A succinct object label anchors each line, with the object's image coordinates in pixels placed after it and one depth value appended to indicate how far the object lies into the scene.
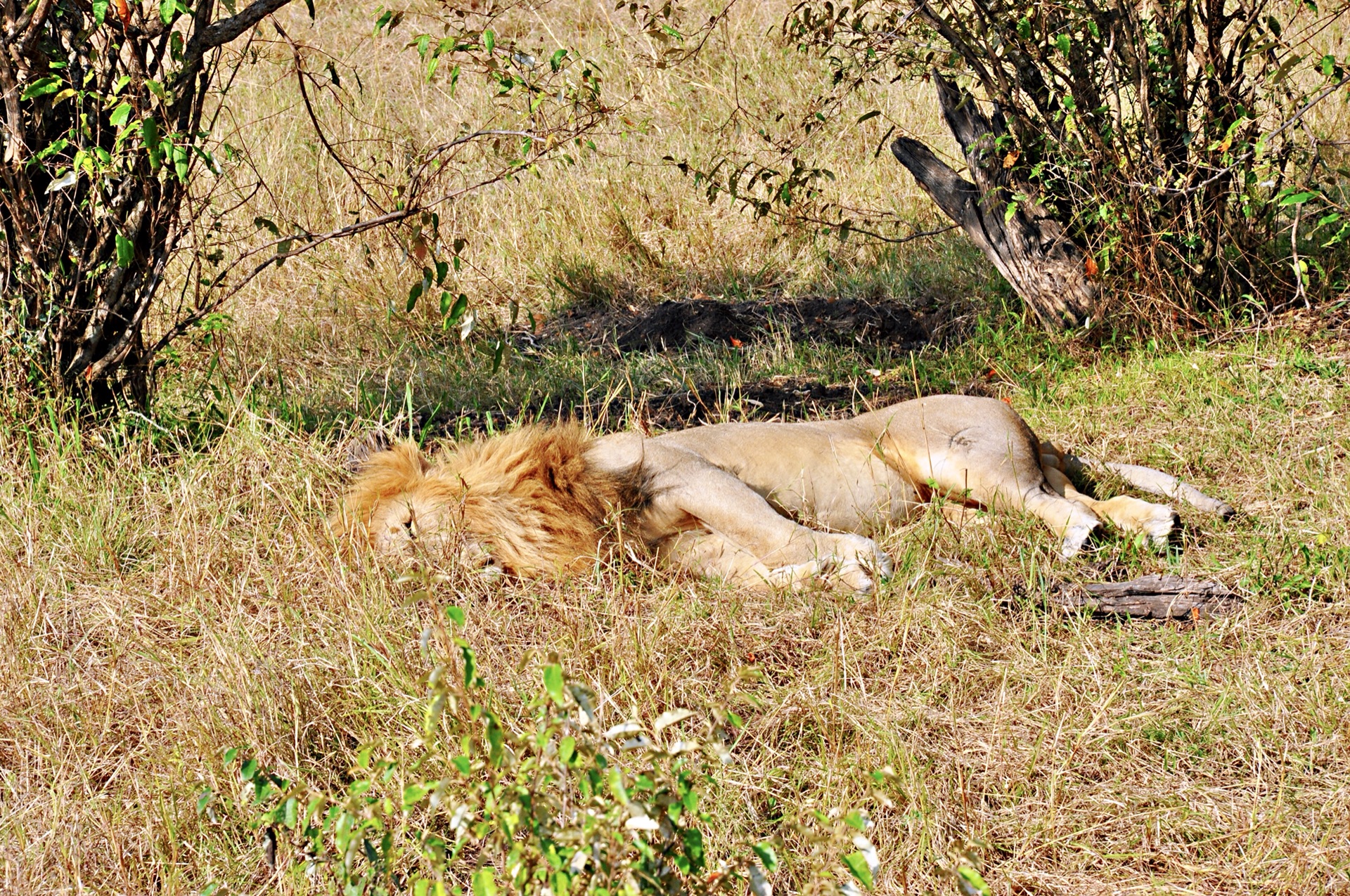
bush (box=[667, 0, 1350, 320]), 11.23
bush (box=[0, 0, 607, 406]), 8.64
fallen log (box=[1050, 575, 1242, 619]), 7.40
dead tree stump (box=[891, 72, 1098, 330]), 12.04
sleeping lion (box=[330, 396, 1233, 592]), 8.15
